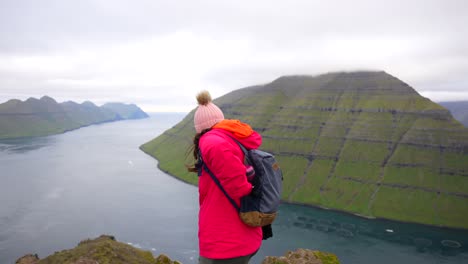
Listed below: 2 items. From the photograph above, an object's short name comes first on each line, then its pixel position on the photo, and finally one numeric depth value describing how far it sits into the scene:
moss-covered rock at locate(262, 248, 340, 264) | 25.33
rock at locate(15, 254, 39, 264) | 55.03
